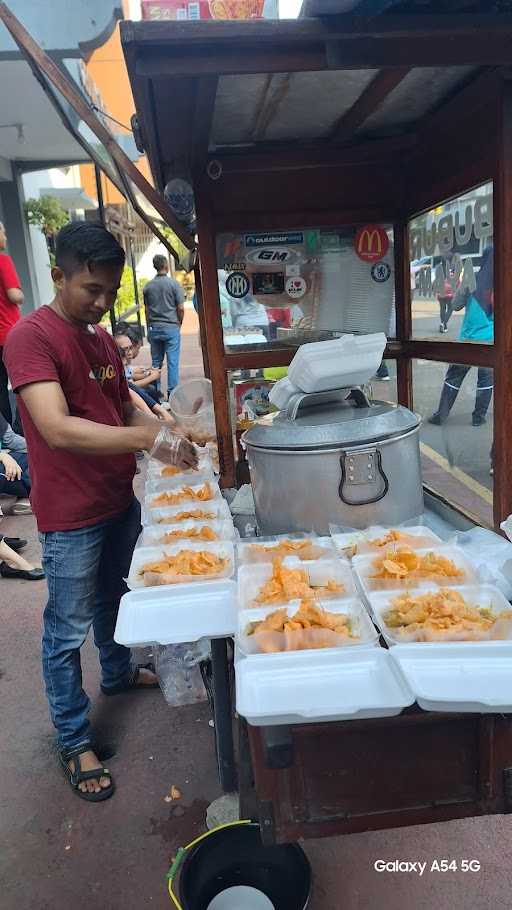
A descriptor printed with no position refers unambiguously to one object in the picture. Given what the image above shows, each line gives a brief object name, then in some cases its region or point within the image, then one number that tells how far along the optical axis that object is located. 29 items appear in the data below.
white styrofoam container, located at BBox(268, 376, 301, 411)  2.31
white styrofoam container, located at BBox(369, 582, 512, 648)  1.49
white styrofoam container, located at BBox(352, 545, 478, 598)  1.64
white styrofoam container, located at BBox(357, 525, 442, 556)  1.87
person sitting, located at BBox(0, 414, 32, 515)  5.19
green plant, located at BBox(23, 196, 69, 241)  9.64
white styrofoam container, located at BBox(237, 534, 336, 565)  1.87
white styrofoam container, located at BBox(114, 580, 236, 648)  1.55
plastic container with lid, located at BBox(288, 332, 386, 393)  2.13
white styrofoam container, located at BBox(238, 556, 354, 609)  1.68
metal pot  1.99
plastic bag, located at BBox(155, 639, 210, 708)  3.11
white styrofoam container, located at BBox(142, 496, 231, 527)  2.42
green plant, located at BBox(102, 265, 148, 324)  17.10
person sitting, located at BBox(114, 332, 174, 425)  5.57
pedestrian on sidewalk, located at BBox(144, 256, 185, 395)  9.41
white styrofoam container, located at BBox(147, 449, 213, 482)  2.93
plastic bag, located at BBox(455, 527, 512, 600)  1.65
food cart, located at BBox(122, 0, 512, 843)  1.42
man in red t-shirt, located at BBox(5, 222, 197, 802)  2.08
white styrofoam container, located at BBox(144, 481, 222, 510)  2.56
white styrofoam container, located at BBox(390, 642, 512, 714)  1.22
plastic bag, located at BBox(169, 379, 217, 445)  3.04
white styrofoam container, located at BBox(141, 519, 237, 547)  2.17
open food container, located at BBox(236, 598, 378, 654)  1.39
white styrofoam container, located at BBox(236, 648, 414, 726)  1.22
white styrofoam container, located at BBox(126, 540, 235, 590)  1.90
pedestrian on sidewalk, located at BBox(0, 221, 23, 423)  6.07
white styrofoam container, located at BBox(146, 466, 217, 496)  2.91
